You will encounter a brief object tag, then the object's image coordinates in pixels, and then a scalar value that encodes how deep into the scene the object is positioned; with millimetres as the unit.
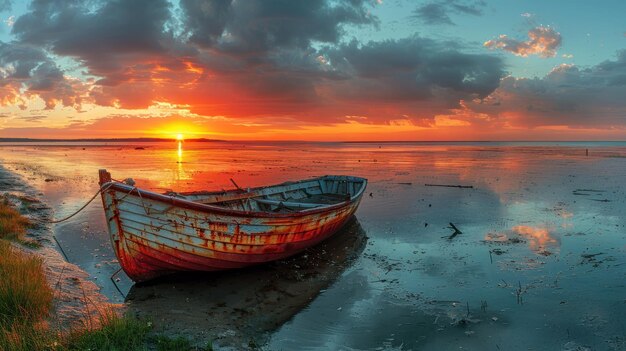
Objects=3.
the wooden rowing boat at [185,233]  9094
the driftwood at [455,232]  14904
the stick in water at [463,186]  26700
